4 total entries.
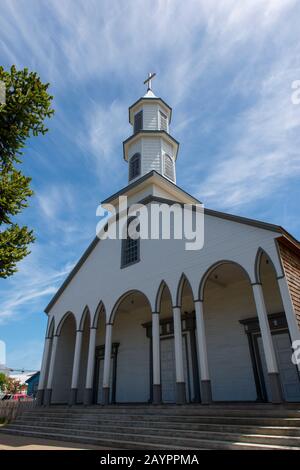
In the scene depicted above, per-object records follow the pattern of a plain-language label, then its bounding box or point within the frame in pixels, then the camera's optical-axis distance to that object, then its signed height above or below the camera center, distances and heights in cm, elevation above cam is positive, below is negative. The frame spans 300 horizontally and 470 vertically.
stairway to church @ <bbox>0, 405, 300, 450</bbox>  611 -58
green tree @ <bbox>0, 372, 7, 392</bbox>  5856 +363
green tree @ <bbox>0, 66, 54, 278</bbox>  996 +806
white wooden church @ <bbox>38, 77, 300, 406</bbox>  951 +345
